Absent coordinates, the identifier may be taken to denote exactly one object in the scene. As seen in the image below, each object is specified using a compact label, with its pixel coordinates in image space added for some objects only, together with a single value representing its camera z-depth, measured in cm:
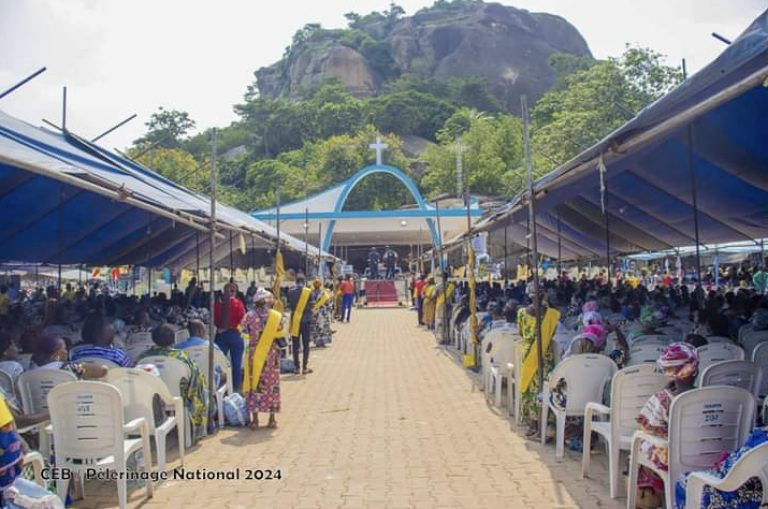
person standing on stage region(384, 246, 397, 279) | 4006
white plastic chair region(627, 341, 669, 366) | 586
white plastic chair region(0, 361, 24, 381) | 522
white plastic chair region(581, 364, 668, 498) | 453
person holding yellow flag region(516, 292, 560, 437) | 634
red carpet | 3050
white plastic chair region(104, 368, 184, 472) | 488
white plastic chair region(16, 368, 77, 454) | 472
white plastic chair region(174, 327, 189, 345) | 872
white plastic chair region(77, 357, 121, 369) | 496
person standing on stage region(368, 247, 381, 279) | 3829
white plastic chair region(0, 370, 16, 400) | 493
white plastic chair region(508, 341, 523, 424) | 675
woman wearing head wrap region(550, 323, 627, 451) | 567
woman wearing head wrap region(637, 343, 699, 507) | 383
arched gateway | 3194
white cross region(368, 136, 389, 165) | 4344
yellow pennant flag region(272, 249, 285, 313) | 1183
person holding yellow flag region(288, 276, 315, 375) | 1019
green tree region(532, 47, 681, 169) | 2961
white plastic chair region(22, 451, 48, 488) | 365
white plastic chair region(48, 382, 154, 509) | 421
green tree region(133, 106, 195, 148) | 6100
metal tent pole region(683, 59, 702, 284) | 570
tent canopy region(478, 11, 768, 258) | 379
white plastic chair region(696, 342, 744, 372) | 562
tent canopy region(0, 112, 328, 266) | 527
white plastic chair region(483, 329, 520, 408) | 775
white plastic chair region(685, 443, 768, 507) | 291
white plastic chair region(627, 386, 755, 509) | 368
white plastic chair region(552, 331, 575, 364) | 668
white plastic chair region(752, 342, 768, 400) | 543
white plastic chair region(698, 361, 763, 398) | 462
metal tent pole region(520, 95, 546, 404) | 623
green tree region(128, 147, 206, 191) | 4716
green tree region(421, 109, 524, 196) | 5559
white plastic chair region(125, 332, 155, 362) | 768
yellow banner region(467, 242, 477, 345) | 1041
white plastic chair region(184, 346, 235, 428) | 679
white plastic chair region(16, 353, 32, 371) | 579
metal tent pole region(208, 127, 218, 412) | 654
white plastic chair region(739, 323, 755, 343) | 678
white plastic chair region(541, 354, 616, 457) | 550
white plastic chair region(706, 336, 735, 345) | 577
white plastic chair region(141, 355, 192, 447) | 577
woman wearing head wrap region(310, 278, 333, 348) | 1344
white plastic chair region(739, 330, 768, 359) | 627
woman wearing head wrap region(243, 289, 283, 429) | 670
